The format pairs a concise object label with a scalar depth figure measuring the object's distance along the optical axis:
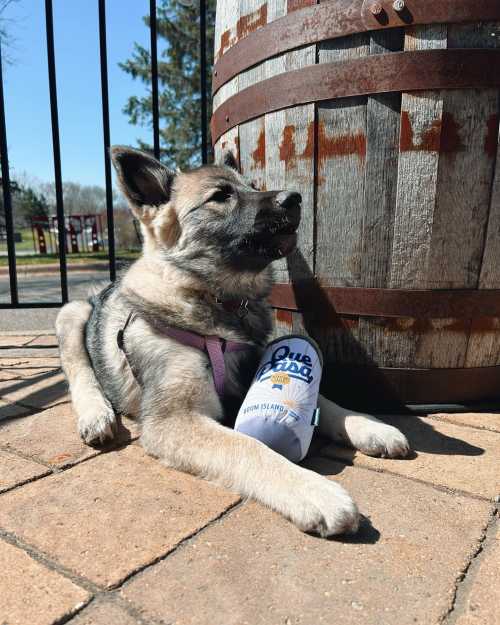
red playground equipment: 26.36
